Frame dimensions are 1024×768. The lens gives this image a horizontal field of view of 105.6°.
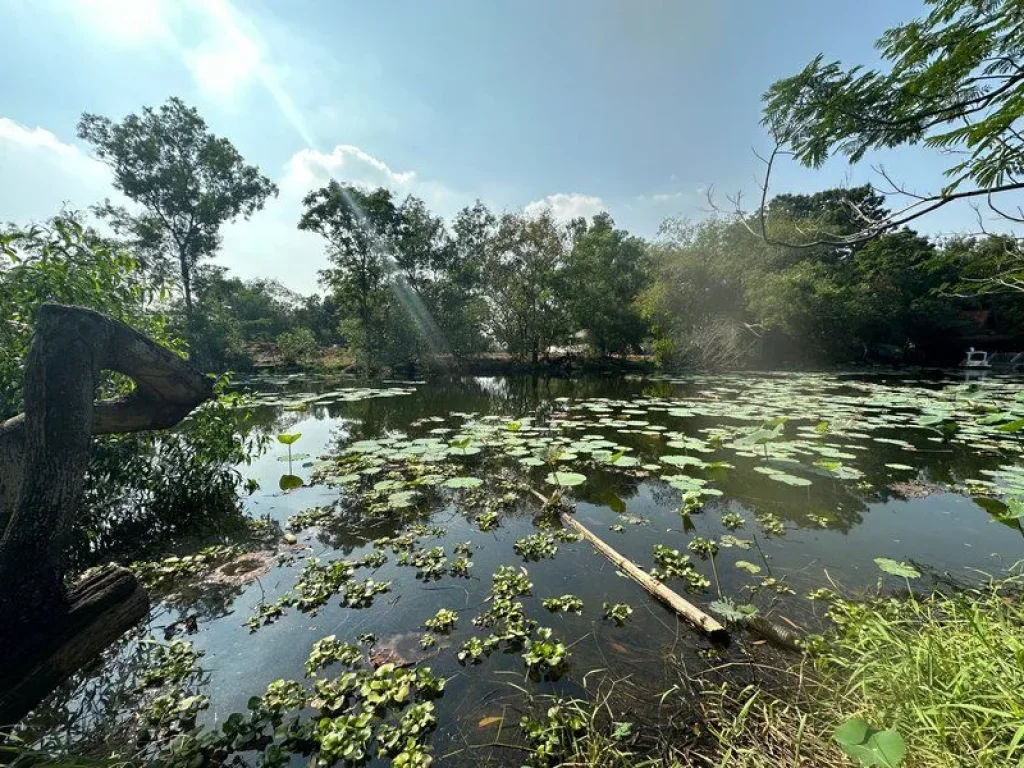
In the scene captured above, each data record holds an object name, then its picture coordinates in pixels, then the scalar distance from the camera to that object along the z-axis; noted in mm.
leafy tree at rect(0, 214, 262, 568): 3037
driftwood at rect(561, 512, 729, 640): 2137
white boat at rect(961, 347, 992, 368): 21797
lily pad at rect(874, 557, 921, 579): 2179
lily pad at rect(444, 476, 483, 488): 4047
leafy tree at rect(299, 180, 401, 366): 21953
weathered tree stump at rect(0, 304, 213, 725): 1497
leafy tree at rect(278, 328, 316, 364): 24109
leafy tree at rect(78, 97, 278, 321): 19031
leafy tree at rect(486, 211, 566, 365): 21203
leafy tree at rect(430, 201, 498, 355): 22297
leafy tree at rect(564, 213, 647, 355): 21016
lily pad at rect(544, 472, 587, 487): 3764
